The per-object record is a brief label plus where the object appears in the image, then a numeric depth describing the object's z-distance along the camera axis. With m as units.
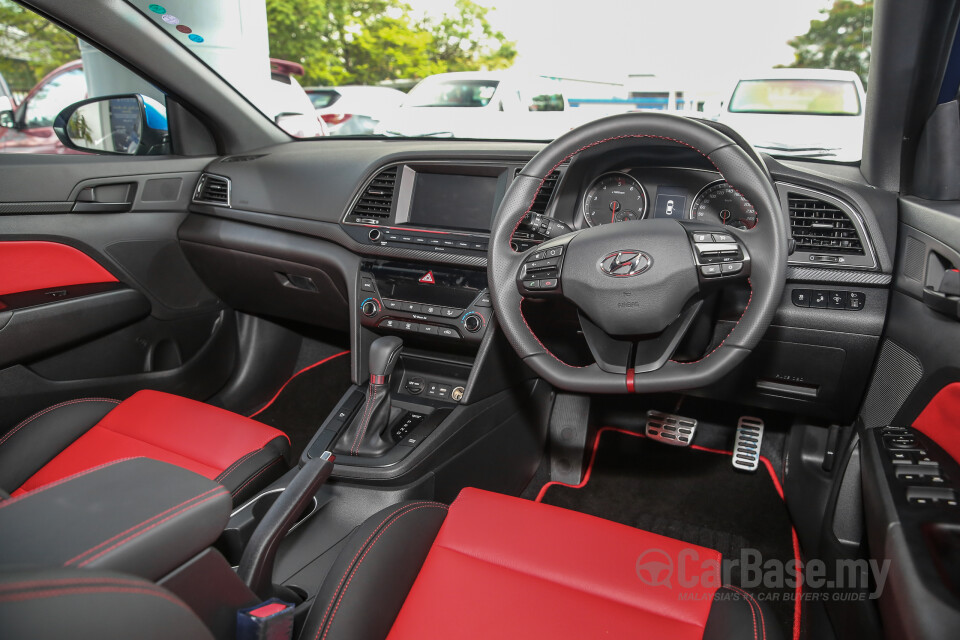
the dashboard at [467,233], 1.70
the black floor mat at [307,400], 2.76
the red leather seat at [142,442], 1.66
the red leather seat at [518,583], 1.02
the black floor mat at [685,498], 2.13
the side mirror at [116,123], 2.43
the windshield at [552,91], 2.01
